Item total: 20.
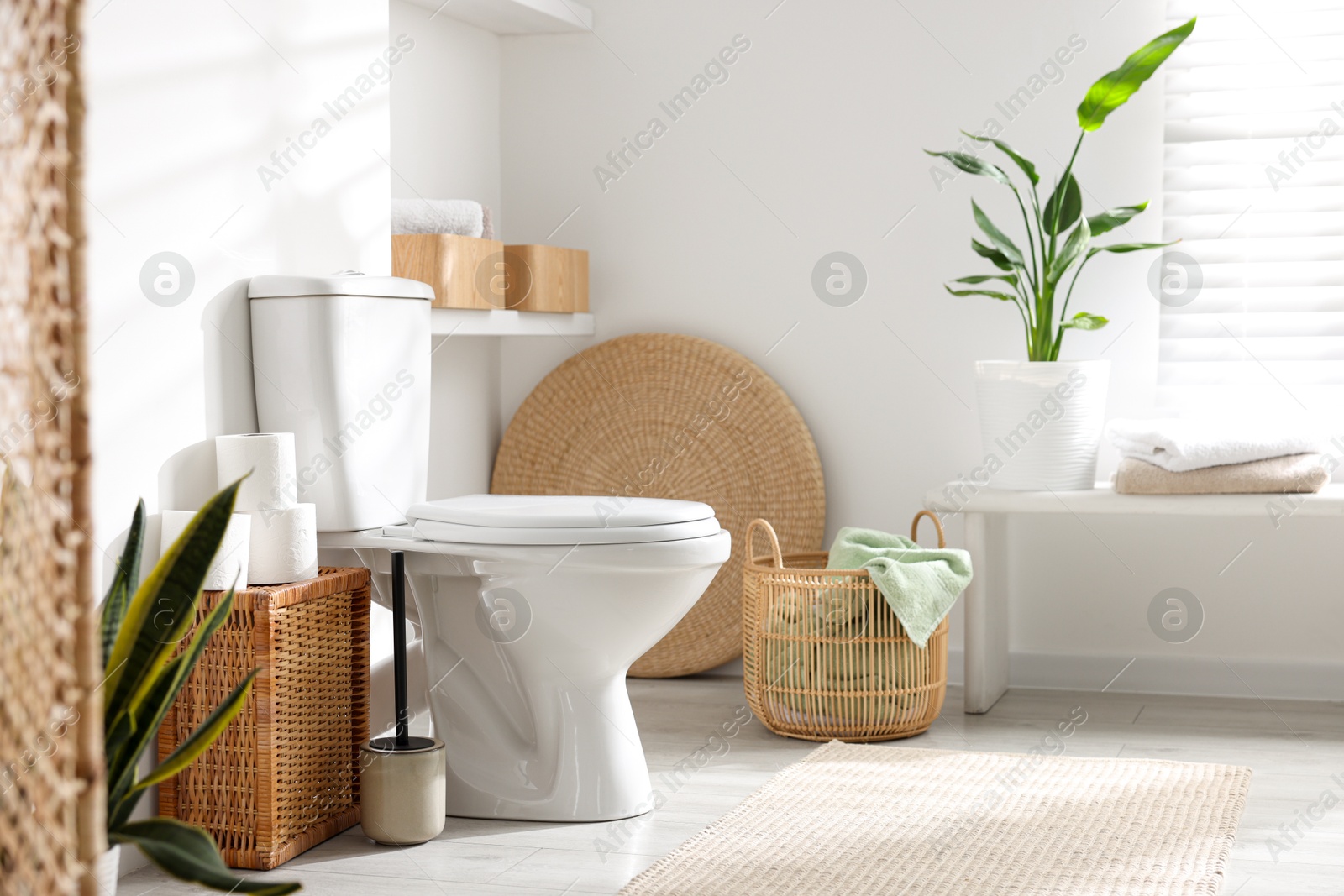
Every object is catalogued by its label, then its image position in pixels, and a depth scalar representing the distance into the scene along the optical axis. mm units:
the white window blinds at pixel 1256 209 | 2684
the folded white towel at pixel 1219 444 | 2455
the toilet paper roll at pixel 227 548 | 1795
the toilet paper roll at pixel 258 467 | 1887
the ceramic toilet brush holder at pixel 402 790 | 1870
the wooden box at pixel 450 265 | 2527
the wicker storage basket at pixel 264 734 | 1793
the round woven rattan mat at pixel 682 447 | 2973
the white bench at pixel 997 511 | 2436
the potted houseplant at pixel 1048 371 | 2527
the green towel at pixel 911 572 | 2395
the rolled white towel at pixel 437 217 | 2545
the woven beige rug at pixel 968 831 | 1706
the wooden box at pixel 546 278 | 2826
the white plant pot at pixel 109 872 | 1257
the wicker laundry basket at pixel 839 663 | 2430
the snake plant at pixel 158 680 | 1134
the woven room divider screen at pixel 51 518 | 947
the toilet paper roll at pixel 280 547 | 1868
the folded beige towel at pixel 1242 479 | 2438
